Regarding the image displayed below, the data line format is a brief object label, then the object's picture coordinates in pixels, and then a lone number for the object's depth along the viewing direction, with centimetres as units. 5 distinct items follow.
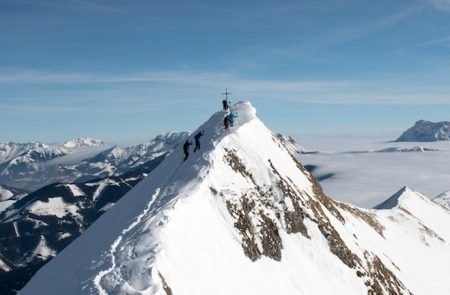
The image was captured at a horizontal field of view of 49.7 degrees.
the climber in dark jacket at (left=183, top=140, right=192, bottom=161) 6575
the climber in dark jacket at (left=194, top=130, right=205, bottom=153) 6506
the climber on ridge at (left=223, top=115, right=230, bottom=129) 6734
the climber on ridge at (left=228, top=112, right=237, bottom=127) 6781
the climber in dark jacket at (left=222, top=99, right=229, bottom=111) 7332
